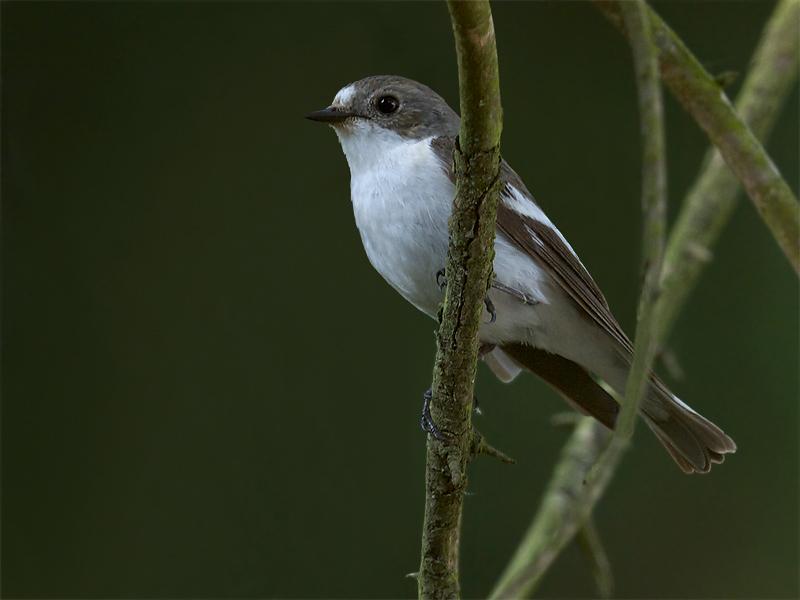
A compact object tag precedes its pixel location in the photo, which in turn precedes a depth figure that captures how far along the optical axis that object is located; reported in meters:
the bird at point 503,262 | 5.56
